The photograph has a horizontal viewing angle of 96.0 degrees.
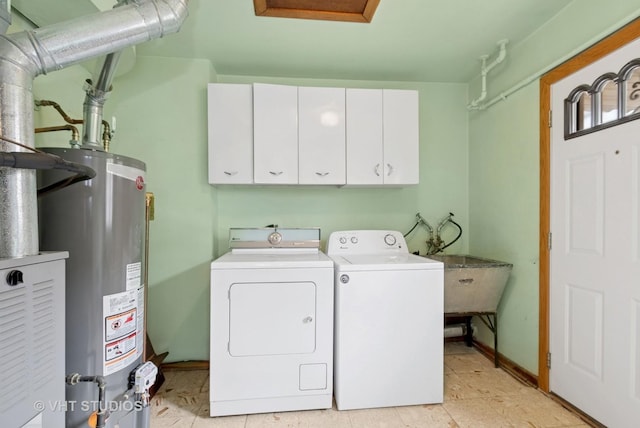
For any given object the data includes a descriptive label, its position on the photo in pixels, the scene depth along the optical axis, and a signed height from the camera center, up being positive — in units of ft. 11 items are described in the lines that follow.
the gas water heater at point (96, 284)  3.61 -0.93
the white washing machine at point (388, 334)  5.81 -2.48
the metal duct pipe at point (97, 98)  4.41 +1.78
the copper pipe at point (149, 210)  6.50 +0.05
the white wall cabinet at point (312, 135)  7.15 +1.97
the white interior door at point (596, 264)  4.72 -0.95
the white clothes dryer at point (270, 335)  5.60 -2.43
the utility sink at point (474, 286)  6.96 -1.81
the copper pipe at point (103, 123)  4.73 +1.46
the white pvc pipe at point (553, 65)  4.90 +3.12
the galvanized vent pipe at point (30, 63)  2.81 +1.64
